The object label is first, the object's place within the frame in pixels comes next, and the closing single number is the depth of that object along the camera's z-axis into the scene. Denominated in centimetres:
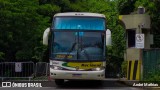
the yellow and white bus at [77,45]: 1989
